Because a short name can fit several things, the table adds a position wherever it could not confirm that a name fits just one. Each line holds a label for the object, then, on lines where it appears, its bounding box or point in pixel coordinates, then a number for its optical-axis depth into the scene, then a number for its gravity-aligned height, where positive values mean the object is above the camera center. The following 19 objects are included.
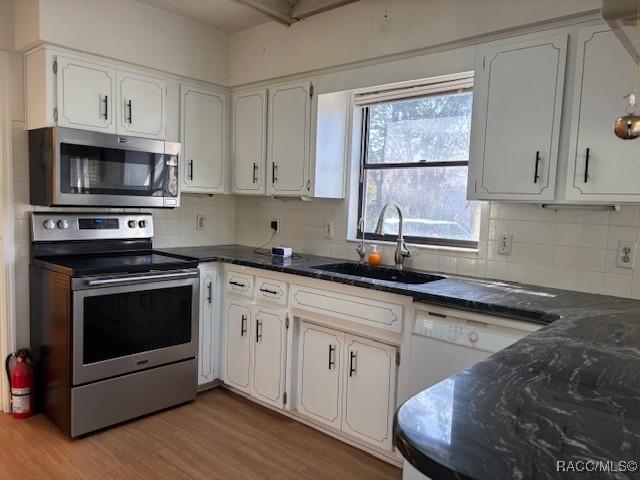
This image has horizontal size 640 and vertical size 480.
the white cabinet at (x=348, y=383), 2.39 -0.96
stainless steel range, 2.54 -0.73
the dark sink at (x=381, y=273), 2.71 -0.40
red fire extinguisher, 2.75 -1.13
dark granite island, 0.69 -0.37
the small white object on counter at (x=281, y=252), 3.23 -0.33
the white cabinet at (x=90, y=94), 2.68 +0.63
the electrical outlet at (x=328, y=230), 3.38 -0.17
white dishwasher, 1.94 -0.56
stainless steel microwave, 2.64 +0.17
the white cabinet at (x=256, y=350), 2.89 -0.95
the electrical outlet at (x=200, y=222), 3.77 -0.17
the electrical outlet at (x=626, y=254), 2.16 -0.17
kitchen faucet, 2.84 -0.23
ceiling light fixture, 1.19 +0.23
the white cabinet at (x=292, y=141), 3.14 +0.45
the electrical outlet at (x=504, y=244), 2.52 -0.17
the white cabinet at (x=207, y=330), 3.16 -0.88
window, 2.83 +0.30
